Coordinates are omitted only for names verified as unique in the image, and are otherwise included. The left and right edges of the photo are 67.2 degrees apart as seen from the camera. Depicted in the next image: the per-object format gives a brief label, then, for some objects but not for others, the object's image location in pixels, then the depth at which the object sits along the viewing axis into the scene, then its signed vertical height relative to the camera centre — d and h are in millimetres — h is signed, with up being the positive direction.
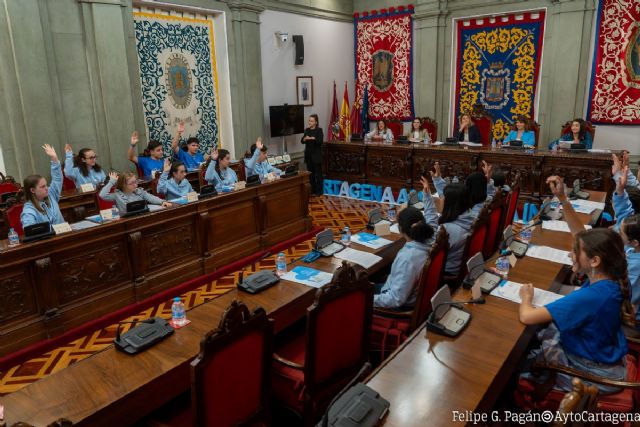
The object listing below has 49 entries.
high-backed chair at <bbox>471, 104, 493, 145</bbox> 8758 -485
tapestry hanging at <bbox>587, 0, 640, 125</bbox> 7672 +468
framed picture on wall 9469 +215
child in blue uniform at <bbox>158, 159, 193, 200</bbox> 5383 -852
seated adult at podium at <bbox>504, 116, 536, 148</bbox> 7844 -614
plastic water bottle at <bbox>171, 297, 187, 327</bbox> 2600 -1125
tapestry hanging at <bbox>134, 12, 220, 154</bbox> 7016 +423
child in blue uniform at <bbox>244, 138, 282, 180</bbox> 6406 -843
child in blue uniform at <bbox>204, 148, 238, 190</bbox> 5949 -853
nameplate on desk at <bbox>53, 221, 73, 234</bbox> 3910 -968
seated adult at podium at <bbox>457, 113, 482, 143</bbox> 8219 -547
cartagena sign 7852 -1548
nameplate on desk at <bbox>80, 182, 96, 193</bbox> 5613 -932
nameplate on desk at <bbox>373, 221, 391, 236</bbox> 4039 -1067
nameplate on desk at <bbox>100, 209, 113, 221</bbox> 4281 -949
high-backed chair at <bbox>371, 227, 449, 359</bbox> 2918 -1354
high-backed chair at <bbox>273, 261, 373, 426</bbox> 2297 -1229
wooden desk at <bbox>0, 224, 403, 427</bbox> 1996 -1216
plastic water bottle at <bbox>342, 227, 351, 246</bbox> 3857 -1078
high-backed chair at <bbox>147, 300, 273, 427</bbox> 1835 -1069
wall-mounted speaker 9141 +988
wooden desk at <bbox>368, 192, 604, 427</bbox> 1893 -1167
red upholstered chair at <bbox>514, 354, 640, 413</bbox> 2148 -1367
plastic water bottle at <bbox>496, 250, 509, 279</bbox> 3141 -1090
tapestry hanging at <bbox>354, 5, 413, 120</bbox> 9953 +813
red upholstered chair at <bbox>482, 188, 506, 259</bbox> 3819 -1053
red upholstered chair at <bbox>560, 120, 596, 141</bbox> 7532 -520
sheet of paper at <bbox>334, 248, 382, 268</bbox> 3492 -1140
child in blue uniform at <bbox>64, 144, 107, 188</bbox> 5887 -723
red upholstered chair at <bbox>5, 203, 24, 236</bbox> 4535 -1006
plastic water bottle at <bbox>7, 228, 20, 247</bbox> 3688 -990
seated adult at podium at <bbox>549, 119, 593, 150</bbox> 7220 -647
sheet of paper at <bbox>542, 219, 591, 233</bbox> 4105 -1109
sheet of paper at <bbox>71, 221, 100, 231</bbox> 4066 -999
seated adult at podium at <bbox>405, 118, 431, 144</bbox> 8656 -628
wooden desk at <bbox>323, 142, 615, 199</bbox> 6586 -1011
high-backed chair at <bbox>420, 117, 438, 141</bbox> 9086 -515
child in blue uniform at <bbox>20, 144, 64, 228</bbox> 4129 -851
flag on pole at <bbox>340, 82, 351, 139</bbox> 10328 -353
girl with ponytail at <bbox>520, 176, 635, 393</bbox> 2154 -963
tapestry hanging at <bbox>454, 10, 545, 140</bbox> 8727 +585
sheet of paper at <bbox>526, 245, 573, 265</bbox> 3364 -1119
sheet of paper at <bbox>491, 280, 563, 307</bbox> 2709 -1129
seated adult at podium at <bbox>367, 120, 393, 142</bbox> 9102 -646
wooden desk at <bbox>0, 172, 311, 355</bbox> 3727 -1386
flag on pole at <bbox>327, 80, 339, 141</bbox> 10305 -285
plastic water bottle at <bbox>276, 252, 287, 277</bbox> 3248 -1096
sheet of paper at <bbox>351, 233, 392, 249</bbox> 3851 -1125
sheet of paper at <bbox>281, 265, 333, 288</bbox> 3147 -1150
